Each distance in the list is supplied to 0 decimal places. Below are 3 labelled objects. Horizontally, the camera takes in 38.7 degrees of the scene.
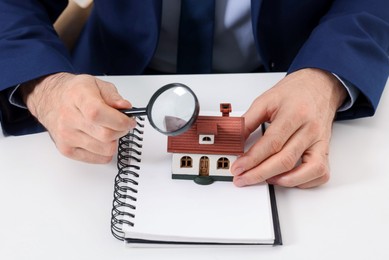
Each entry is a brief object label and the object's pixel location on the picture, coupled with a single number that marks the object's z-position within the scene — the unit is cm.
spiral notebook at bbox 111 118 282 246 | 80
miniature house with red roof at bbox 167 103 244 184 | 85
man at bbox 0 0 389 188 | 88
